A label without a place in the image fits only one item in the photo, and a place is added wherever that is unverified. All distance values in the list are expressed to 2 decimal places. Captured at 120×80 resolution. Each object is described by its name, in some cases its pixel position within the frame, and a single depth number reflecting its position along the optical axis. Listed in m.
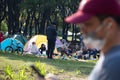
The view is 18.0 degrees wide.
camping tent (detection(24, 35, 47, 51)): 24.84
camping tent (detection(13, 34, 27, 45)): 28.48
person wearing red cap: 2.00
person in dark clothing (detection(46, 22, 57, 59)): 15.13
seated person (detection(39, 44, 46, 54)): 22.33
